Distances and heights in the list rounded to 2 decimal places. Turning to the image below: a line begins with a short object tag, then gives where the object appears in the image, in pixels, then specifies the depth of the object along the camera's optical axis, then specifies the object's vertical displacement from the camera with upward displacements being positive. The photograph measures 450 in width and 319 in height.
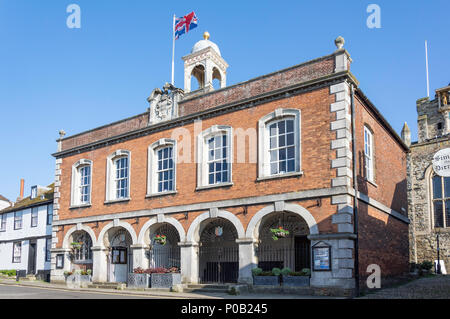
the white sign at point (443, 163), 21.12 +3.01
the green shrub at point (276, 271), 16.46 -1.57
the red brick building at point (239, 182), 16.34 +1.79
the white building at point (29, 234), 30.55 -0.64
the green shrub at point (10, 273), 31.75 -3.17
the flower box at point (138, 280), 19.31 -2.24
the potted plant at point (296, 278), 15.94 -1.73
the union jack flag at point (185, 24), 23.09 +9.82
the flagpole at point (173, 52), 24.00 +8.68
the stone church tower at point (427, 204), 27.77 +1.34
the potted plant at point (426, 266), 26.15 -2.18
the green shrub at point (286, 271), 16.33 -1.56
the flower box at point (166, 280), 18.66 -2.12
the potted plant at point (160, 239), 20.52 -0.58
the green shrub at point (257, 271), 16.85 -1.61
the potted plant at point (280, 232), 17.06 -0.22
